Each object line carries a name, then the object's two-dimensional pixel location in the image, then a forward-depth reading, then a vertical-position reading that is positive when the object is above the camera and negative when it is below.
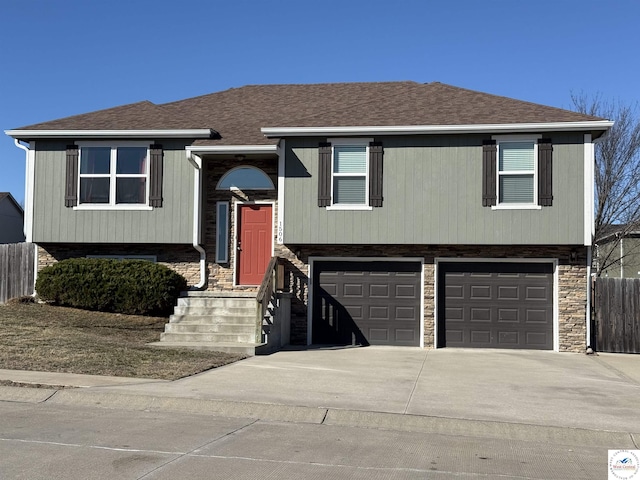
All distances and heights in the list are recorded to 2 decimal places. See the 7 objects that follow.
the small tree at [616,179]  30.95 +3.31
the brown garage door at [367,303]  18.44 -1.29
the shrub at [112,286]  17.83 -0.90
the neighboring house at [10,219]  40.84 +1.66
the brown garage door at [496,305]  18.02 -1.27
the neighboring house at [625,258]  36.56 -0.11
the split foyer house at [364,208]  17.62 +1.11
